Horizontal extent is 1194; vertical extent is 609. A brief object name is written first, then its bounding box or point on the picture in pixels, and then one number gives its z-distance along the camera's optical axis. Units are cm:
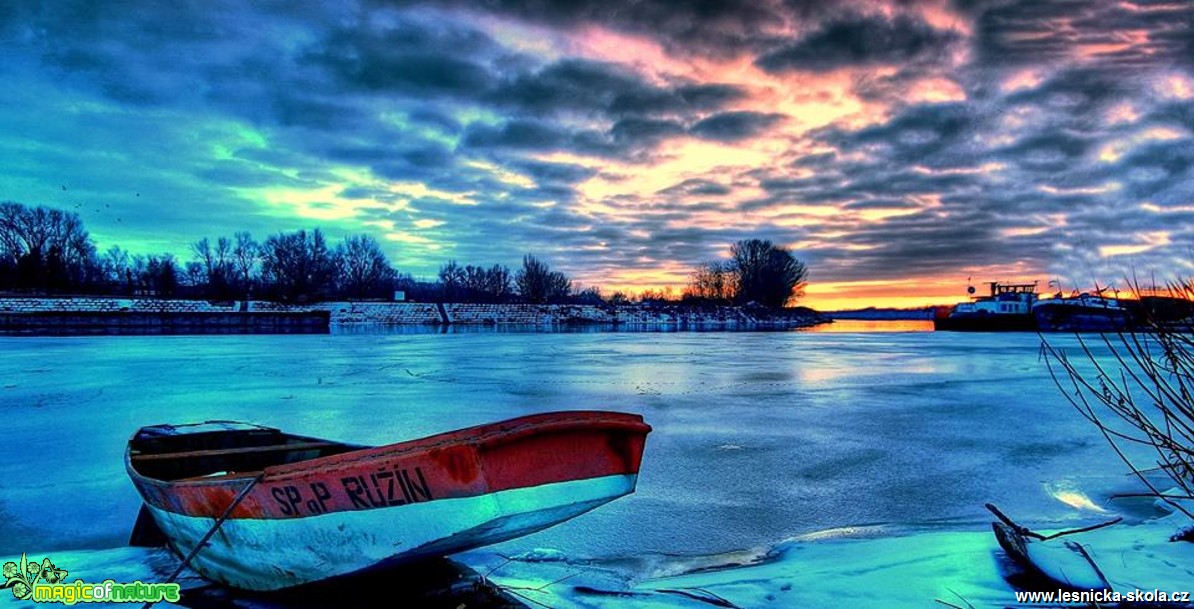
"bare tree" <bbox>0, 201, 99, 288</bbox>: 6141
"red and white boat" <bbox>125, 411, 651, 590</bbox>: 277
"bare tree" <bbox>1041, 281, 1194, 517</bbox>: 294
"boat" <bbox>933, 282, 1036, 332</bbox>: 4953
